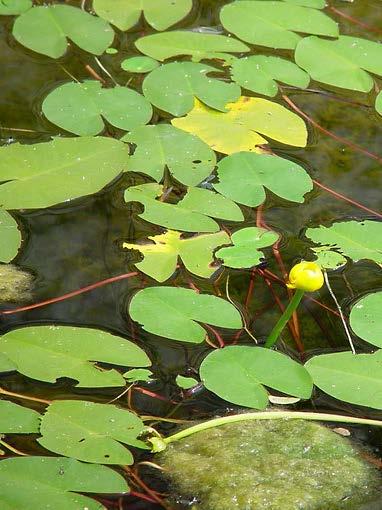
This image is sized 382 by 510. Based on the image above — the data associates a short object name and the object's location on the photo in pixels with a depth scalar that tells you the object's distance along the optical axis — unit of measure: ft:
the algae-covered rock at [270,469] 12.13
